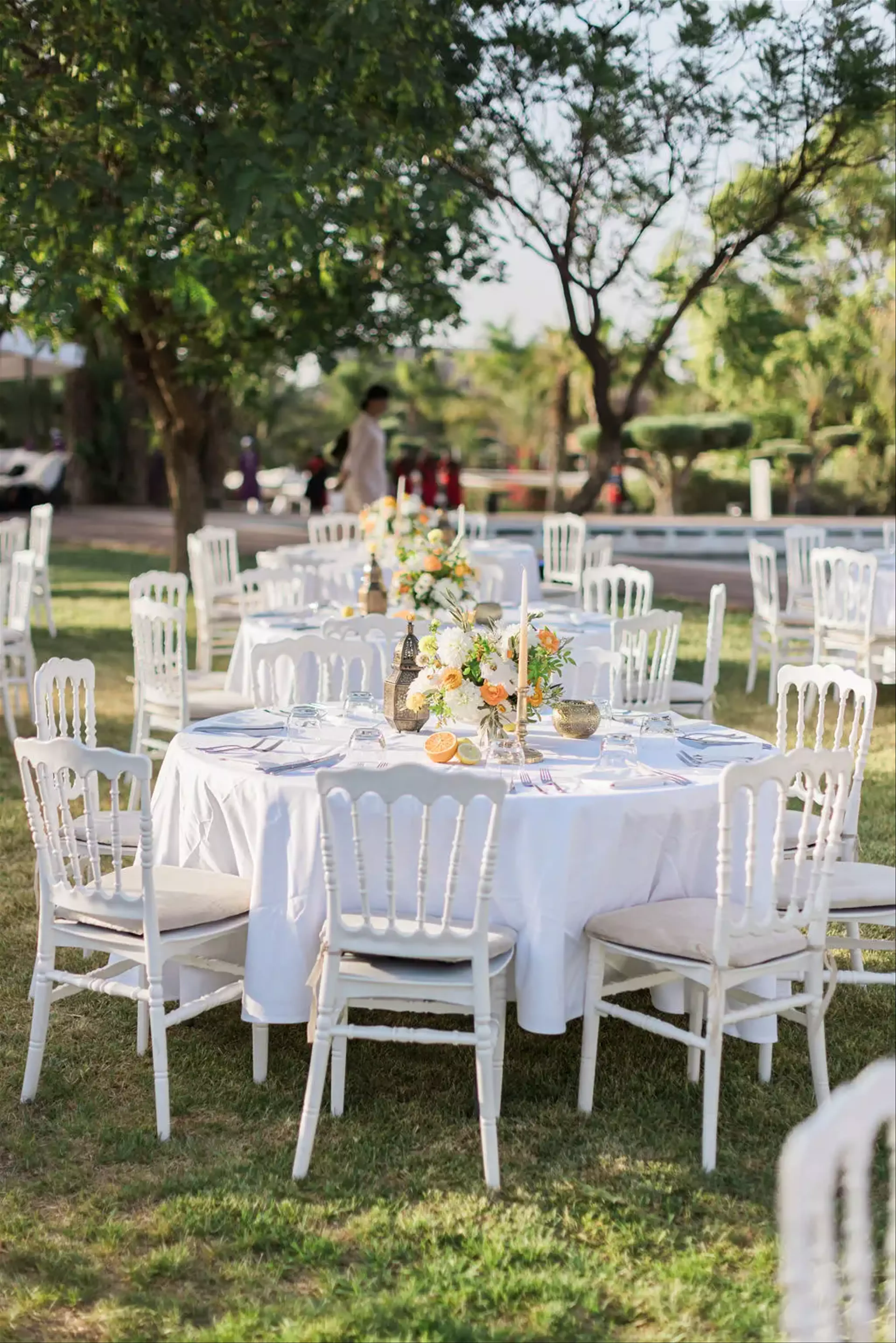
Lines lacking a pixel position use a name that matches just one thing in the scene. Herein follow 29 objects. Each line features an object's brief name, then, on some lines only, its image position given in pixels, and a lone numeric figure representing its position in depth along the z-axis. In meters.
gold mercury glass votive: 4.59
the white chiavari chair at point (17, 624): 8.21
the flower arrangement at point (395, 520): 9.24
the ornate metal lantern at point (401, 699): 4.66
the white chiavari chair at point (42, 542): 11.81
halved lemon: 4.31
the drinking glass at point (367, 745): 4.39
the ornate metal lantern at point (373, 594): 7.35
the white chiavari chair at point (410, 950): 3.42
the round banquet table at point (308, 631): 6.98
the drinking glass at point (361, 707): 4.89
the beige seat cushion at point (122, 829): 4.55
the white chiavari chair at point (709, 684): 6.88
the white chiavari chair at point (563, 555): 11.52
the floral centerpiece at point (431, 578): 7.63
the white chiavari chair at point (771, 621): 9.62
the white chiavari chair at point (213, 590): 9.25
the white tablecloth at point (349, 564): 9.82
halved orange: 4.33
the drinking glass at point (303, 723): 4.64
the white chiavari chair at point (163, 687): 6.46
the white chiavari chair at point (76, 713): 4.47
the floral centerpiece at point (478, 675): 4.38
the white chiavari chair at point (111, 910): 3.75
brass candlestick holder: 4.37
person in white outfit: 12.82
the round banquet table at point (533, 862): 3.90
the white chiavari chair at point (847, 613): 8.74
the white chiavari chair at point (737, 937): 3.59
